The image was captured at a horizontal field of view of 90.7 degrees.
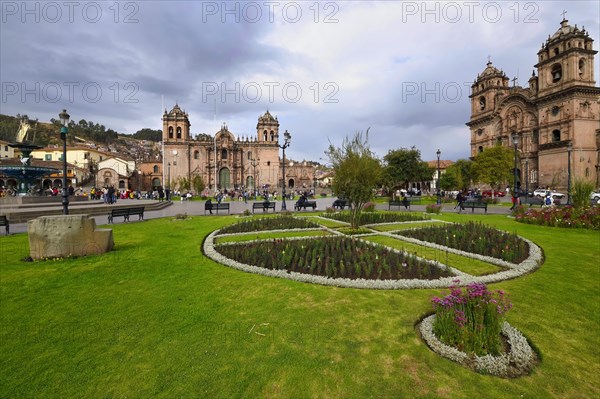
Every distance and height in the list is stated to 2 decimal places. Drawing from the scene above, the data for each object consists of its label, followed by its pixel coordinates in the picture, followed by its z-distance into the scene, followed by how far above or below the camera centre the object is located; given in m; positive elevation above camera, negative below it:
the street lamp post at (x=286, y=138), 21.34 +4.05
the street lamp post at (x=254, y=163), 72.70 +7.81
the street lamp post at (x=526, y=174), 51.10 +2.73
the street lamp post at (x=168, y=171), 67.07 +5.60
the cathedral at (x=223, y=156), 70.44 +9.66
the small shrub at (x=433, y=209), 19.83 -1.21
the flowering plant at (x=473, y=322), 3.72 -1.70
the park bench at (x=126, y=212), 15.48 -0.87
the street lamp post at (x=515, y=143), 20.48 +3.21
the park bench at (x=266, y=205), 21.81 -0.86
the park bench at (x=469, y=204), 20.53 -1.03
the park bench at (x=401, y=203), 23.30 -0.92
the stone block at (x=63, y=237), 8.06 -1.11
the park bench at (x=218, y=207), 20.57 -0.84
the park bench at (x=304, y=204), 23.91 -0.89
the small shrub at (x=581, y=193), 14.91 -0.23
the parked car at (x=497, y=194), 43.11 -0.58
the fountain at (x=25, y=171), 22.17 +2.09
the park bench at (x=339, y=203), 23.21 -0.82
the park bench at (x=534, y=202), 24.94 -1.06
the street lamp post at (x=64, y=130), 11.81 +2.76
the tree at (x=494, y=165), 38.75 +3.41
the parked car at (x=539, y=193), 36.01 -0.48
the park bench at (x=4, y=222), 12.10 -0.97
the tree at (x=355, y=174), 12.75 +0.82
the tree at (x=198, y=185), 49.53 +1.70
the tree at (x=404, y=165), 44.28 +3.98
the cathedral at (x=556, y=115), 45.12 +12.59
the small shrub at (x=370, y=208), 20.70 -1.12
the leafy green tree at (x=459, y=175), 44.47 +2.51
